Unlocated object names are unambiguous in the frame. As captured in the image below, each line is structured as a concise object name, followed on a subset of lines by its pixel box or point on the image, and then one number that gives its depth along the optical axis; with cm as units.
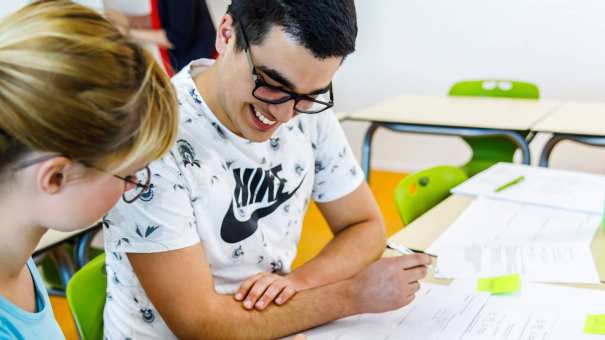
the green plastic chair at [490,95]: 293
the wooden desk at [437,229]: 139
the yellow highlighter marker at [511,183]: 175
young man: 108
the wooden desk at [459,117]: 264
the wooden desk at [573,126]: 251
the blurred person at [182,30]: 286
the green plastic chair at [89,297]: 115
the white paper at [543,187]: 165
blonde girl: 68
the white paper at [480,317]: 104
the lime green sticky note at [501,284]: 119
